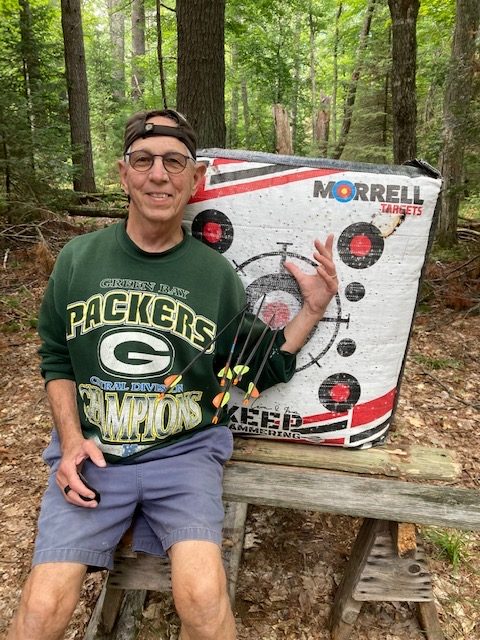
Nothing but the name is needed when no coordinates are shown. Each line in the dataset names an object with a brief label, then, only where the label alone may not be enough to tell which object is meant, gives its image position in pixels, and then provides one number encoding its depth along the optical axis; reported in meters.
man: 1.57
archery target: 1.74
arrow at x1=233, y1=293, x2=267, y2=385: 1.79
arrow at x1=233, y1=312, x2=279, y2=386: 1.79
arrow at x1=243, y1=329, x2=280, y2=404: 1.81
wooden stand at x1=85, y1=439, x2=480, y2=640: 1.71
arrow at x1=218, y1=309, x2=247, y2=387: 1.79
